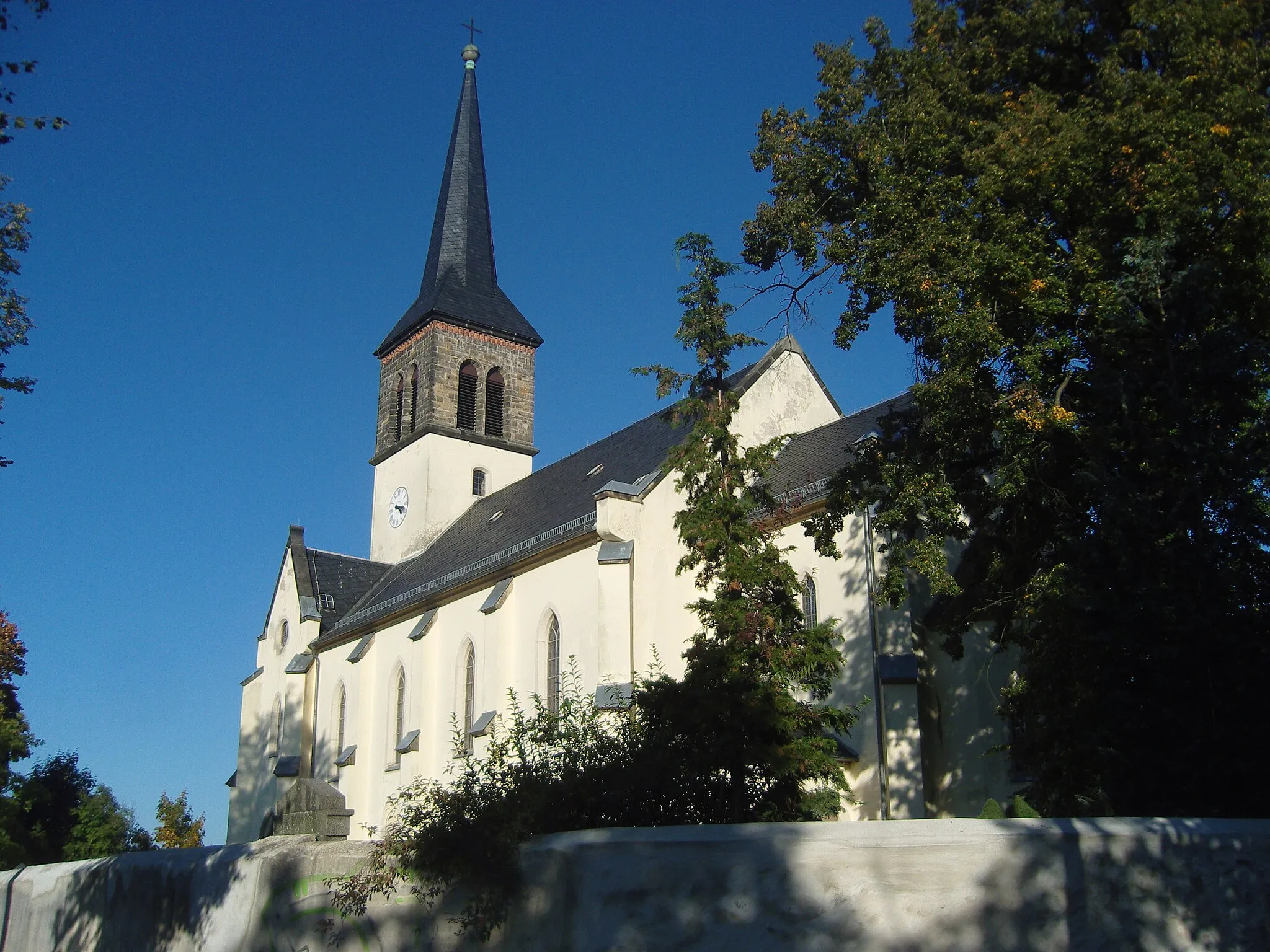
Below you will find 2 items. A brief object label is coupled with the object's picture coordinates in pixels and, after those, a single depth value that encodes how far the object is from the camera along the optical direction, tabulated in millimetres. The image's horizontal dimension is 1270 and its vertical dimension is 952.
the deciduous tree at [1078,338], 8578
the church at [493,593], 18125
